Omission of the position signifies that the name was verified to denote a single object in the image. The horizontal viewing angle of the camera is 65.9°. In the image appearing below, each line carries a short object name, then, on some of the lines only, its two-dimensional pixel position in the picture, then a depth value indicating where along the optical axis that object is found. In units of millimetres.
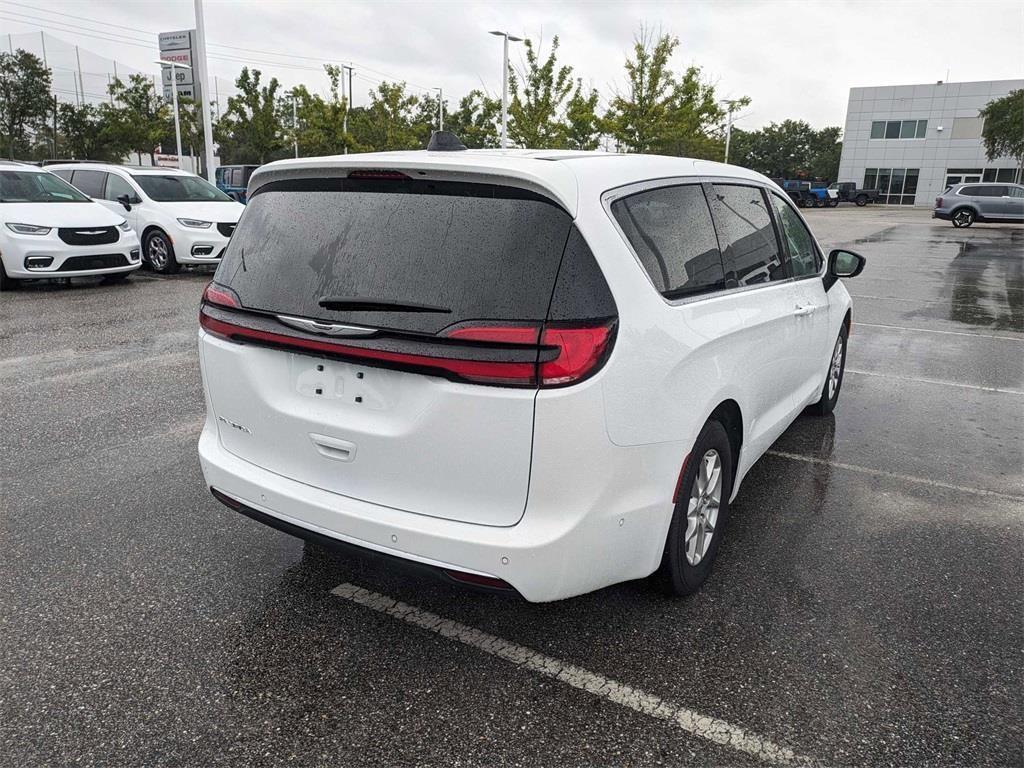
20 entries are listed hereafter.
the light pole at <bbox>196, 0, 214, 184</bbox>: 22781
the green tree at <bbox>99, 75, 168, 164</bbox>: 46469
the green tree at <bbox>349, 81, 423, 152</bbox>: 42812
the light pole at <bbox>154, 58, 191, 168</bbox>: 40006
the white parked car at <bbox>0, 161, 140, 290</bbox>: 10914
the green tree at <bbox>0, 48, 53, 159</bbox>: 45688
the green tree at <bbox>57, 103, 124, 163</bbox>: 48125
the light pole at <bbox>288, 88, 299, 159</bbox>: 46662
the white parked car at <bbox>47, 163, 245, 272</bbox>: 13117
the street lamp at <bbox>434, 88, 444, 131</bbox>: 58325
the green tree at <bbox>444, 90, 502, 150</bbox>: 42319
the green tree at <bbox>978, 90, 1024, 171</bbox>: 50844
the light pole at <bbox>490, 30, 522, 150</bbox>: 32756
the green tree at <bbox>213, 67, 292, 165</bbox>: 46406
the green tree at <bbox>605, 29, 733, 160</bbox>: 32719
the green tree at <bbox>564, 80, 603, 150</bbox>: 31875
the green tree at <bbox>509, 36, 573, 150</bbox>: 33188
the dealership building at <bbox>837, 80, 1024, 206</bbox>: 62438
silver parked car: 32375
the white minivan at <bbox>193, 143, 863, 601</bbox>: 2404
